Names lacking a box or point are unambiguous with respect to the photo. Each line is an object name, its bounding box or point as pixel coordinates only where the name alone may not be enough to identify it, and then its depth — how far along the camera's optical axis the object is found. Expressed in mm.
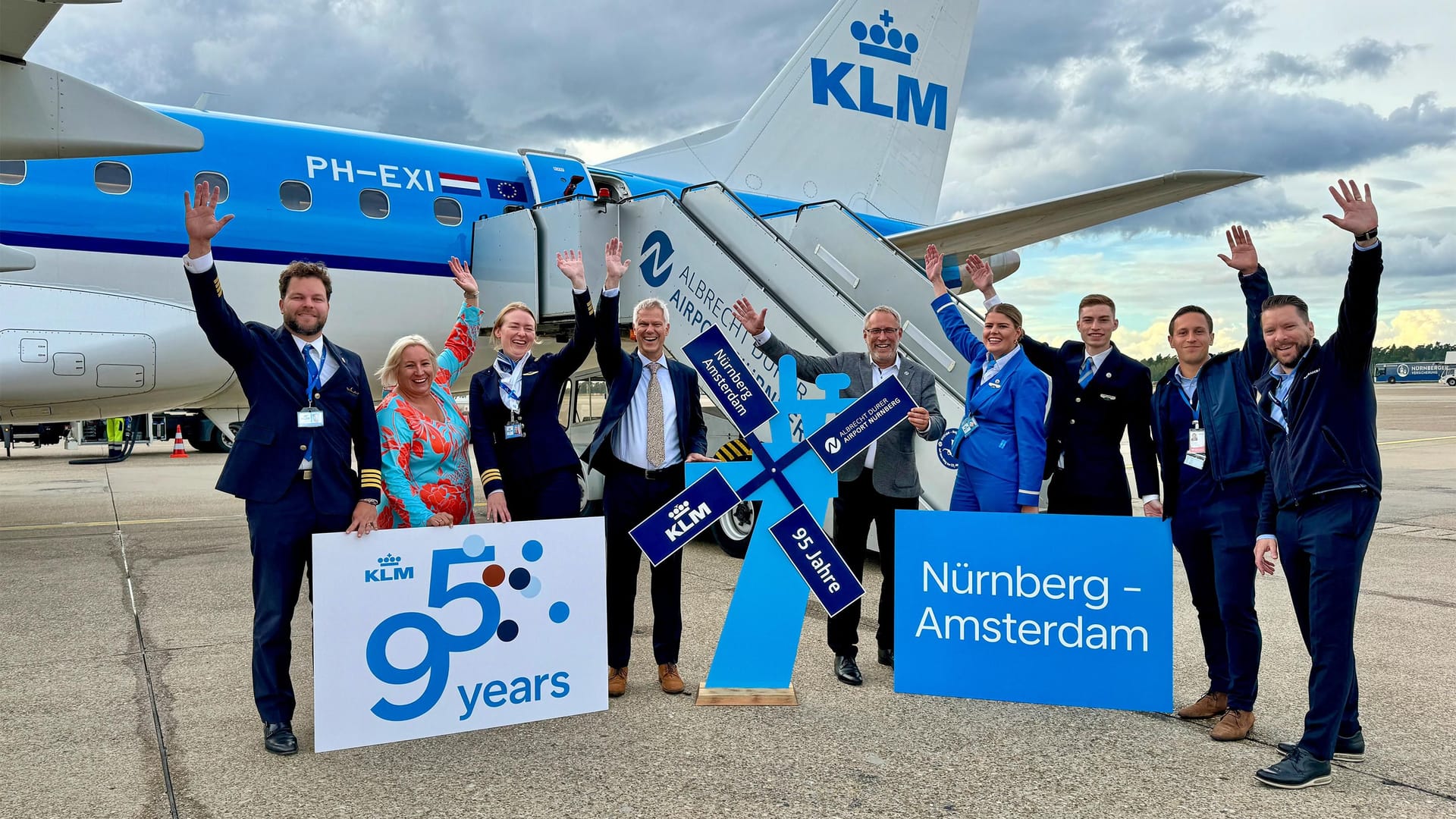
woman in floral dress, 3865
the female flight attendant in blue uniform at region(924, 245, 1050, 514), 4223
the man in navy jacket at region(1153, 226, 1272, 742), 3746
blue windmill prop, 4207
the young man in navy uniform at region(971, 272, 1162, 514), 4234
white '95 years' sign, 3451
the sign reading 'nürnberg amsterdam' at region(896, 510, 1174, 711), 3969
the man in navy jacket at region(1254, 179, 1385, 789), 3209
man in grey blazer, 4539
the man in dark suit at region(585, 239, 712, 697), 4328
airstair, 6824
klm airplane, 6828
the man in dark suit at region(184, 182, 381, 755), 3508
